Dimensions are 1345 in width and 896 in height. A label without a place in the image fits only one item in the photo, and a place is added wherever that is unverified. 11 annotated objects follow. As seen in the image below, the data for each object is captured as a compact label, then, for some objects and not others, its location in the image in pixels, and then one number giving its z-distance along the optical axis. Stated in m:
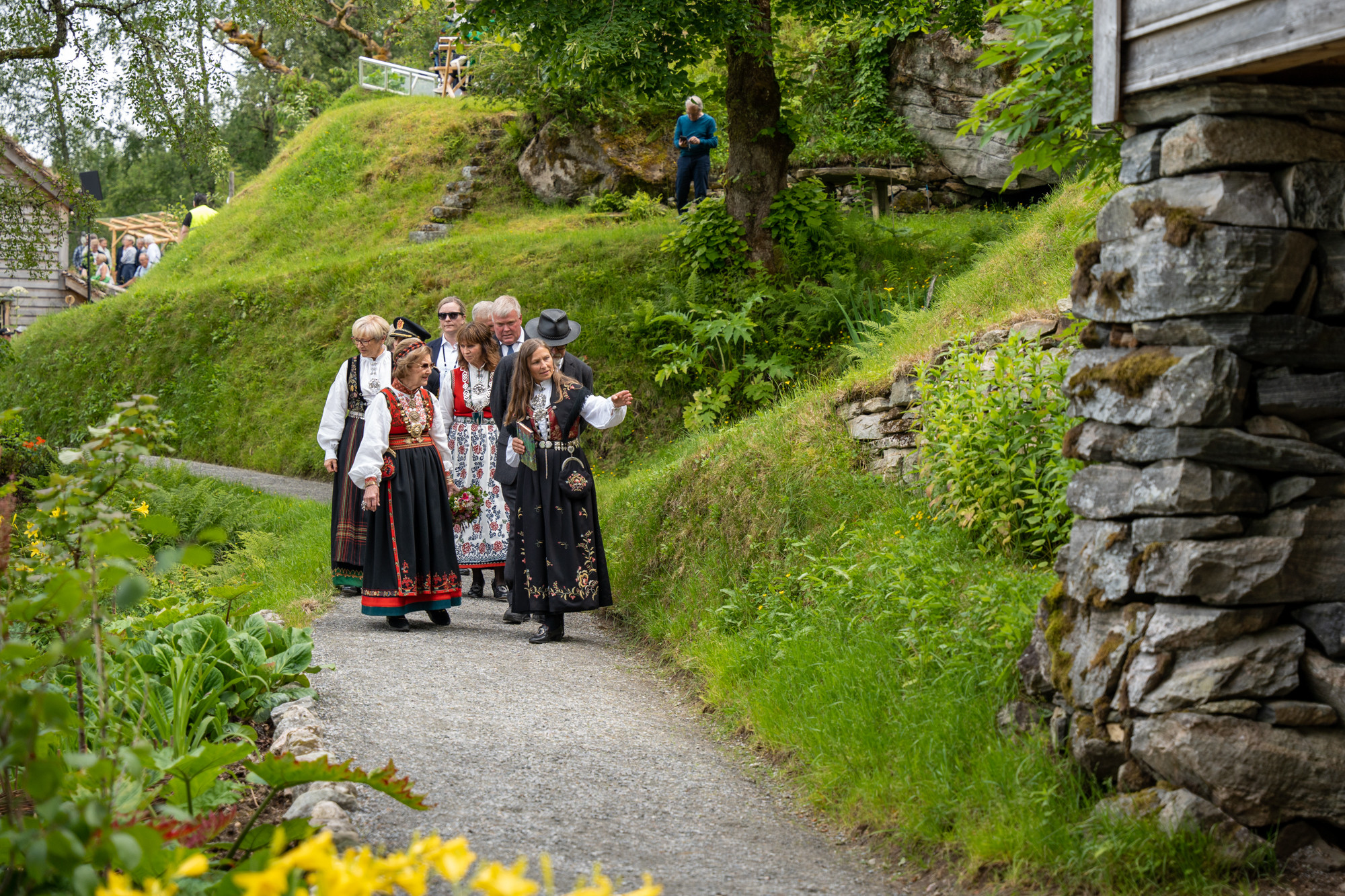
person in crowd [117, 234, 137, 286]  28.98
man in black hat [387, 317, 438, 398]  8.44
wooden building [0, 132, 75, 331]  27.70
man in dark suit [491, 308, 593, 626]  7.74
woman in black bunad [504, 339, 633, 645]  7.50
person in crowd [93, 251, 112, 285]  30.19
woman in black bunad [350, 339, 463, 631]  7.47
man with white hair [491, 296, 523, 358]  8.37
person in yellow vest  26.33
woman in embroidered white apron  8.78
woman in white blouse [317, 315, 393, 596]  8.13
